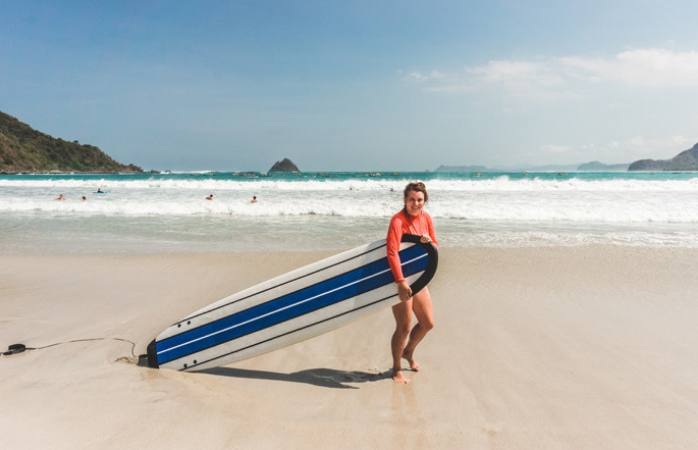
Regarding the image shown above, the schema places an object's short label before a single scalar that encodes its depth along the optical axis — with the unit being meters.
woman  2.84
